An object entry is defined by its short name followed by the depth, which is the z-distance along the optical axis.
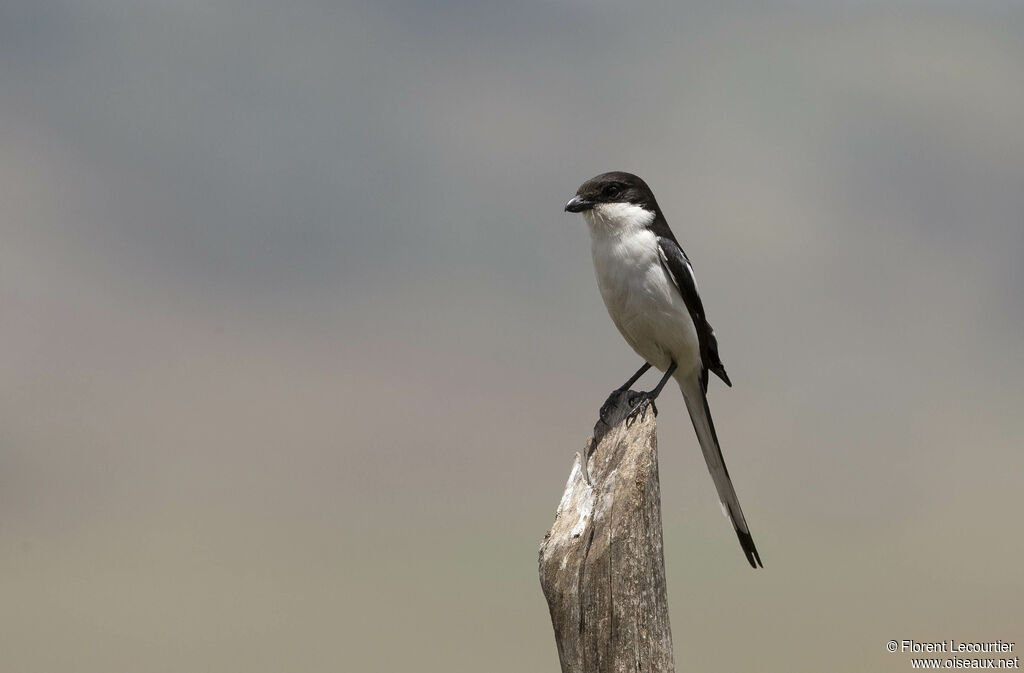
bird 12.05
